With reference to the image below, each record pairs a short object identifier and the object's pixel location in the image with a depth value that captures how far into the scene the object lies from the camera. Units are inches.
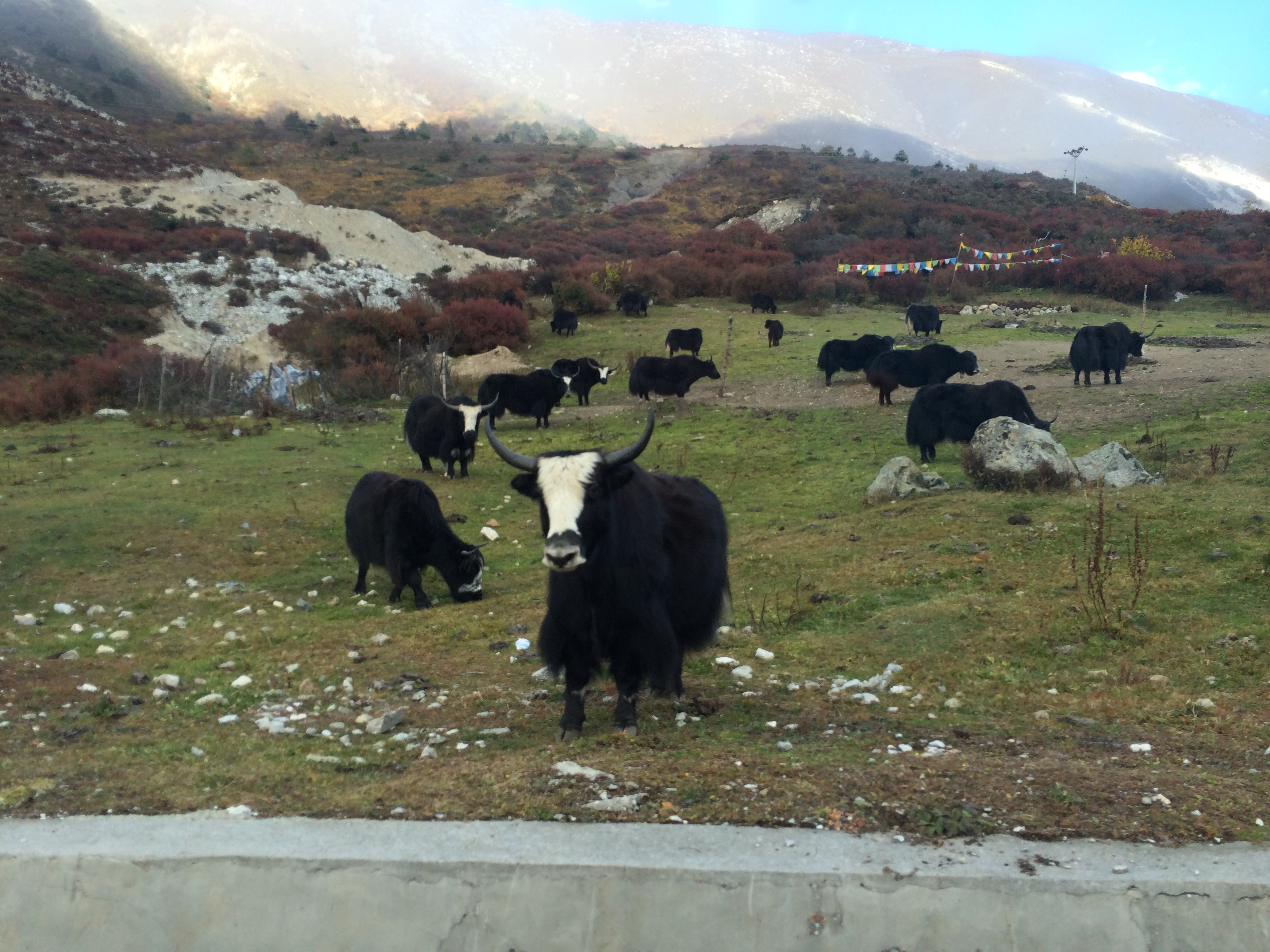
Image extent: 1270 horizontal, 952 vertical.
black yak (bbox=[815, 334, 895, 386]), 799.7
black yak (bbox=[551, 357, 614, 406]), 792.3
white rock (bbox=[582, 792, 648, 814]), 147.3
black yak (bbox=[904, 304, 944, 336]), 994.1
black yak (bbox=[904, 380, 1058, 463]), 509.4
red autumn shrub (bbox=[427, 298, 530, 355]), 1054.4
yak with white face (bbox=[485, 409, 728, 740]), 190.2
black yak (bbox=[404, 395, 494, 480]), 533.6
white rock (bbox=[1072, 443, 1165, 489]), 380.8
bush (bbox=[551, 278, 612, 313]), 1285.7
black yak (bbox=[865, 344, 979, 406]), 700.7
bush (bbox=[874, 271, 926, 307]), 1309.1
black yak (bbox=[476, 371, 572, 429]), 691.4
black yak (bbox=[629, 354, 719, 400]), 771.4
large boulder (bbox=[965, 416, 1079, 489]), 384.8
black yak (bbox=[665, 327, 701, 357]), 977.5
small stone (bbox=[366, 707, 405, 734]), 203.0
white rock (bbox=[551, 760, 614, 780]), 159.9
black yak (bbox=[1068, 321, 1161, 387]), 695.1
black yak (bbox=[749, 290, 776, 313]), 1252.5
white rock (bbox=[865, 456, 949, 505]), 414.9
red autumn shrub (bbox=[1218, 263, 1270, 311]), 1160.2
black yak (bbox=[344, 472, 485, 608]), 343.0
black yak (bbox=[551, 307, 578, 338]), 1160.2
